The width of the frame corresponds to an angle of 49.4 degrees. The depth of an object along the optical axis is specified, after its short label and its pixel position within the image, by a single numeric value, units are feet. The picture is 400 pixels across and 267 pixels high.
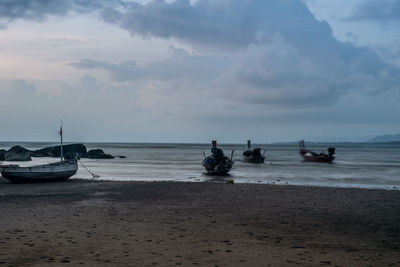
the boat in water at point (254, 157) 207.94
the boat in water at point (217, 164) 130.03
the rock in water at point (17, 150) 223.30
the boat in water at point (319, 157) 214.69
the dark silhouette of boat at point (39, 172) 92.27
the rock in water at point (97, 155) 260.01
